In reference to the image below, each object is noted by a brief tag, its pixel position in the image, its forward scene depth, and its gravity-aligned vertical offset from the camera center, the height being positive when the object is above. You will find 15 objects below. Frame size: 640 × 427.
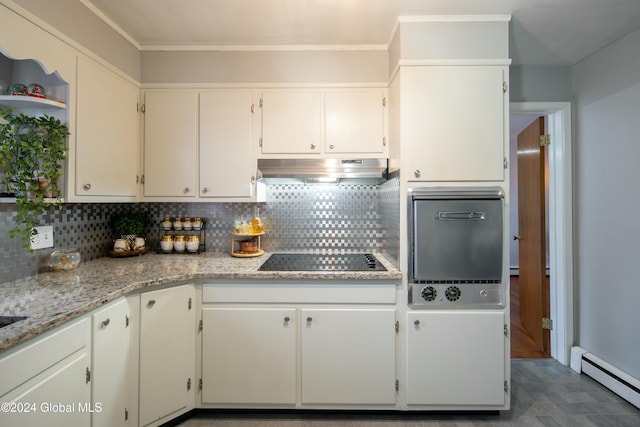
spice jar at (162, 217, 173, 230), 2.36 -0.06
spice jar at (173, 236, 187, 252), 2.28 -0.20
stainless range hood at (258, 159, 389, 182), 1.99 +0.34
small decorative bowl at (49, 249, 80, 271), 1.69 -0.25
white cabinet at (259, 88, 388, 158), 2.09 +0.67
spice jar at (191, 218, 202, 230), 2.35 -0.06
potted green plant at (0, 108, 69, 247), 1.36 +0.28
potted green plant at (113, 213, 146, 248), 2.18 -0.08
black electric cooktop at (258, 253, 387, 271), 1.86 -0.32
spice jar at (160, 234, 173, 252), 2.30 -0.21
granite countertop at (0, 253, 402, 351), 1.09 -0.34
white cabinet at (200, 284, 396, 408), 1.74 -0.76
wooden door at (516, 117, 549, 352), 2.60 -0.14
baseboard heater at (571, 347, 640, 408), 1.92 -1.12
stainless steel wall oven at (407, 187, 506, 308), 1.71 -0.18
